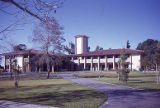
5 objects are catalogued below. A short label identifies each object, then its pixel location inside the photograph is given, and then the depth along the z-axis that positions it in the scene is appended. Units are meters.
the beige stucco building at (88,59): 43.25
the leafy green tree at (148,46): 73.24
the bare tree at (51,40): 25.98
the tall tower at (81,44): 59.31
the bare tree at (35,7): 6.21
